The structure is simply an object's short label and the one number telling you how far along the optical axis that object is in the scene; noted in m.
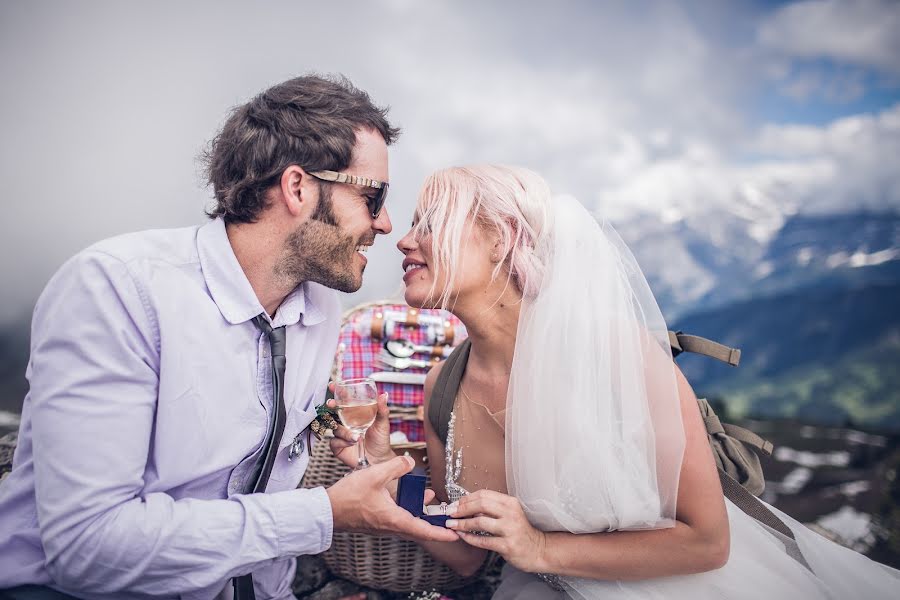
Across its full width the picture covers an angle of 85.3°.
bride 1.92
